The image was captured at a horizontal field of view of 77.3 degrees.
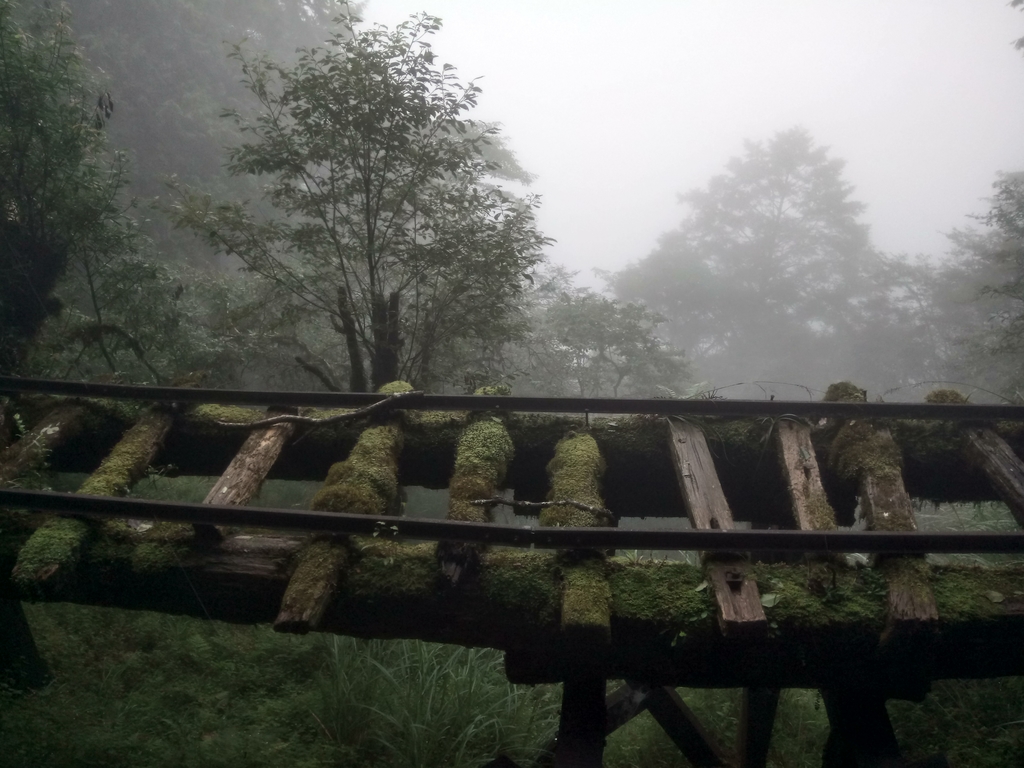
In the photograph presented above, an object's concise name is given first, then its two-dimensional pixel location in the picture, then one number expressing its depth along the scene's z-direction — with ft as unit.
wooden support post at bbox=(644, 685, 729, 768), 16.42
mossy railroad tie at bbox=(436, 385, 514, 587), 10.43
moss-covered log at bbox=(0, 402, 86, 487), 13.43
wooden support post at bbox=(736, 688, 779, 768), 17.08
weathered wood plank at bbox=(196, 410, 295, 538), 12.07
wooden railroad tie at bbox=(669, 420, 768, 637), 9.00
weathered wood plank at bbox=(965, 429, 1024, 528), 12.05
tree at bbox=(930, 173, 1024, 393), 42.18
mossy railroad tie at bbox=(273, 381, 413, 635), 9.55
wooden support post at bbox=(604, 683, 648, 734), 14.90
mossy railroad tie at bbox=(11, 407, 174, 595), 10.37
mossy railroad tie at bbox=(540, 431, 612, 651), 9.30
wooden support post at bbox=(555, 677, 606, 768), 11.01
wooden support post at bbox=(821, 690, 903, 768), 11.81
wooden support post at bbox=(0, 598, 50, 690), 19.31
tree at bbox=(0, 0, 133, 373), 24.25
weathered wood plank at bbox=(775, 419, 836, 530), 11.17
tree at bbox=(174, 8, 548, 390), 26.00
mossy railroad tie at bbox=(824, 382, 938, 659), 9.42
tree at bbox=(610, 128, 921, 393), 83.20
